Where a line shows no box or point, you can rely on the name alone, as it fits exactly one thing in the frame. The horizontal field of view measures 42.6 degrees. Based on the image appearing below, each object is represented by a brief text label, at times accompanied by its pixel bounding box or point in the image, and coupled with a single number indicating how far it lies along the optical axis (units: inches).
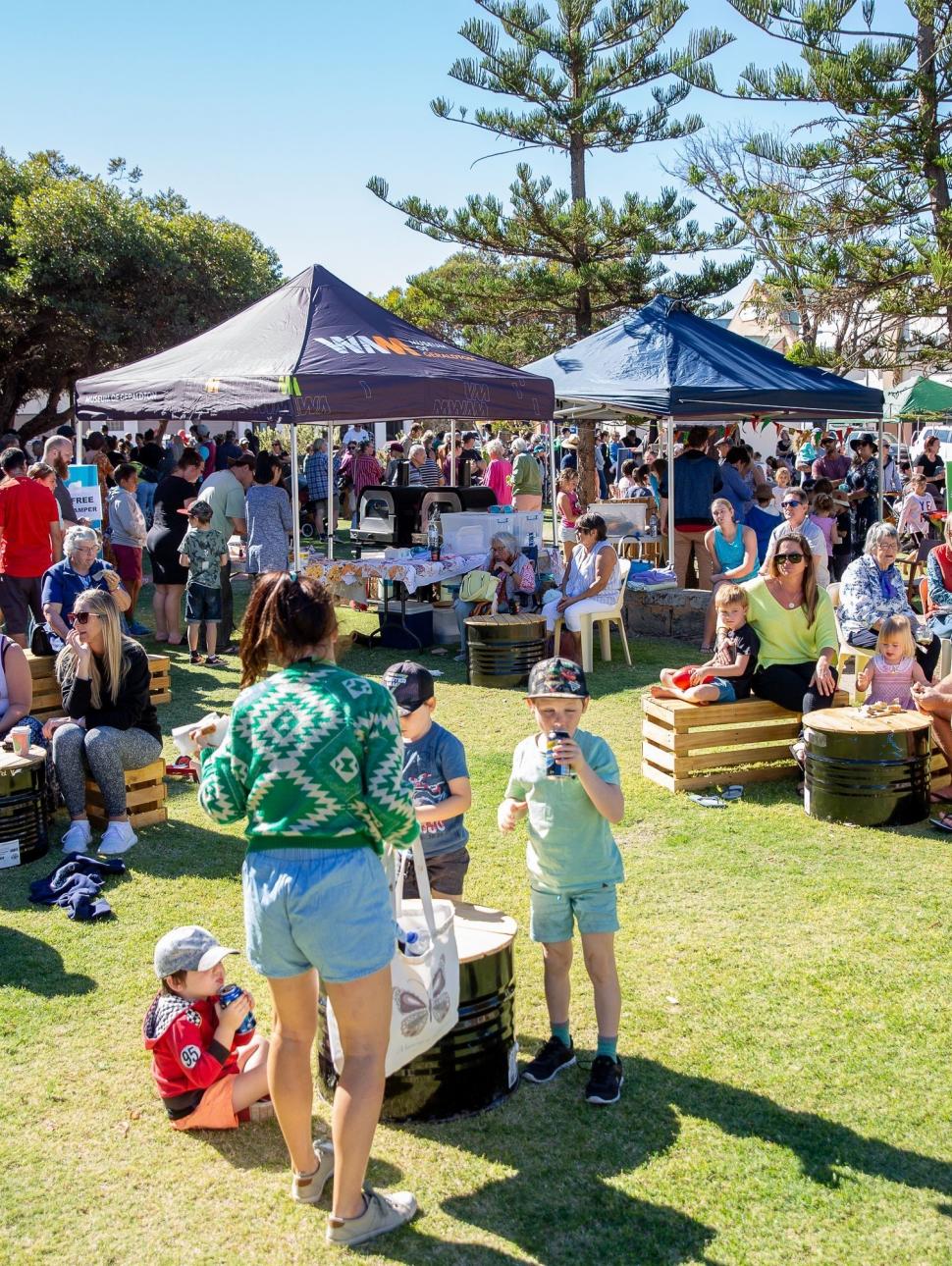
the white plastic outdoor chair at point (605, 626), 394.9
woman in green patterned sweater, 108.1
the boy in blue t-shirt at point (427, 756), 149.6
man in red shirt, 354.3
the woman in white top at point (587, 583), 388.8
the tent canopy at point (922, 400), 963.3
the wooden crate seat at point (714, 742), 269.0
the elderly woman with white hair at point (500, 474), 735.1
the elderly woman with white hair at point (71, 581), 287.6
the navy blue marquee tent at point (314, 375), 404.5
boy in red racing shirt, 141.4
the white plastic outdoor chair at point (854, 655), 304.2
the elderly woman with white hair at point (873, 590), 297.6
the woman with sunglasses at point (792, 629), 271.3
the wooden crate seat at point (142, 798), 248.4
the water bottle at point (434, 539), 436.1
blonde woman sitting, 233.8
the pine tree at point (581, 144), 772.6
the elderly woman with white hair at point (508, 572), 421.7
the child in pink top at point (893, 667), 266.7
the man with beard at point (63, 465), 412.5
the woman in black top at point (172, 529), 429.4
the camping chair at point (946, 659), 305.4
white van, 719.4
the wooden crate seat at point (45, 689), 279.3
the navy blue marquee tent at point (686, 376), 504.7
